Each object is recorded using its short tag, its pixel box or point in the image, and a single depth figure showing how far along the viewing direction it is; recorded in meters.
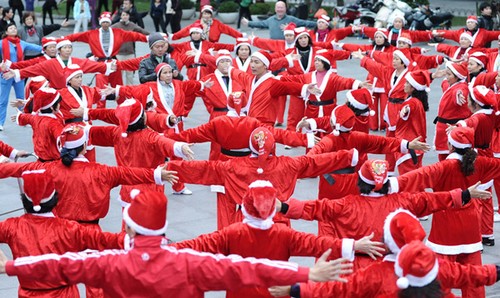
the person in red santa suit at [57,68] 14.75
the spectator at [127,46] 18.42
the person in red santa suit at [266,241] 6.71
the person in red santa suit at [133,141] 9.79
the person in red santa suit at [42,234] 6.97
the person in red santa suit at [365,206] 7.50
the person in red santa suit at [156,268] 5.89
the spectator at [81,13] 28.31
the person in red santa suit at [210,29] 18.75
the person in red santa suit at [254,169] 8.50
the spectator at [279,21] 19.61
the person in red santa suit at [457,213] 8.62
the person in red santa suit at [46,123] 10.35
